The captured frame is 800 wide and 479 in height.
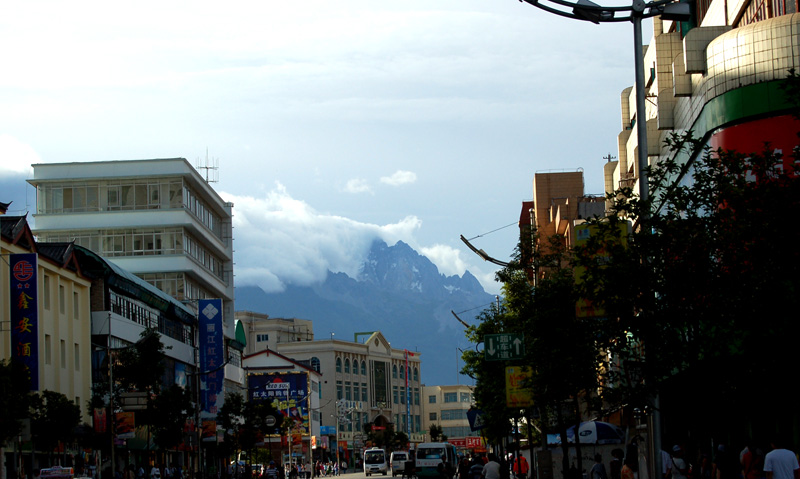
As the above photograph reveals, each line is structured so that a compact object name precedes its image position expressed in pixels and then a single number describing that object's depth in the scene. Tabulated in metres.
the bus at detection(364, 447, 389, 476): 111.34
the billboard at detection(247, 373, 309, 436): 132.50
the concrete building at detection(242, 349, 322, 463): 133.88
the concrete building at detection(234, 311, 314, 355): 192.50
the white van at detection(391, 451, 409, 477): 105.00
